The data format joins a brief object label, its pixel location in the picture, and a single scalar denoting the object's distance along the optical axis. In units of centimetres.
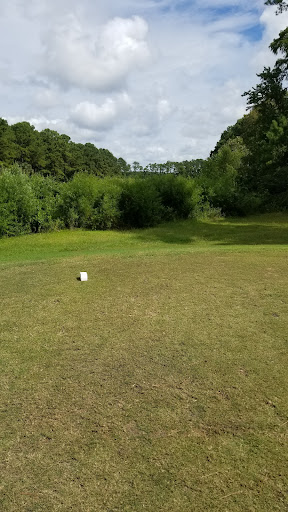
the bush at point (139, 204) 1822
